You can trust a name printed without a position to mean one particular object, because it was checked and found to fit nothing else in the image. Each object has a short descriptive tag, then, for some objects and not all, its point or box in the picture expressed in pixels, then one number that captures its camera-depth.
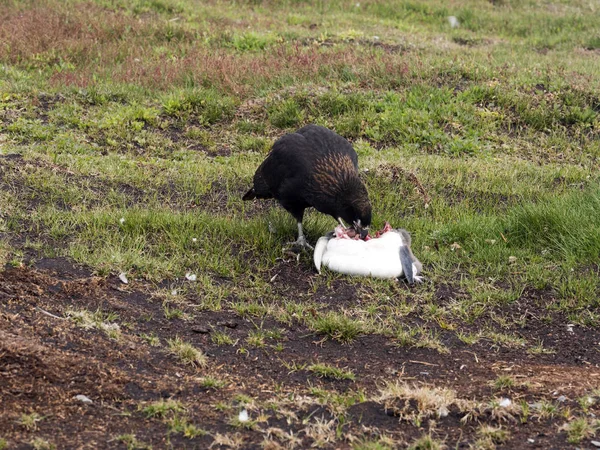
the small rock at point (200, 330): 10.08
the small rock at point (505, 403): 8.09
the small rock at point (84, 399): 7.75
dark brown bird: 12.10
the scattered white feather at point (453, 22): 33.25
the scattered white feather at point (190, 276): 11.67
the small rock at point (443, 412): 7.95
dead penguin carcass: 11.81
